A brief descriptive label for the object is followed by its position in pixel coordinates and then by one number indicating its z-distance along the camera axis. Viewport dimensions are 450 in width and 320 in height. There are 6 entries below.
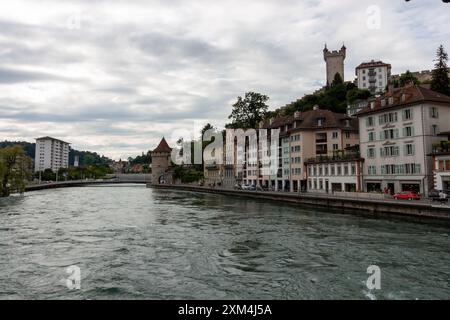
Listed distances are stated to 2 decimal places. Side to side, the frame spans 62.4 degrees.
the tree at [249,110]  81.88
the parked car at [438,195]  31.45
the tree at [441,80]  70.12
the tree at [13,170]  64.12
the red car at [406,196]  36.44
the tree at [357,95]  96.19
